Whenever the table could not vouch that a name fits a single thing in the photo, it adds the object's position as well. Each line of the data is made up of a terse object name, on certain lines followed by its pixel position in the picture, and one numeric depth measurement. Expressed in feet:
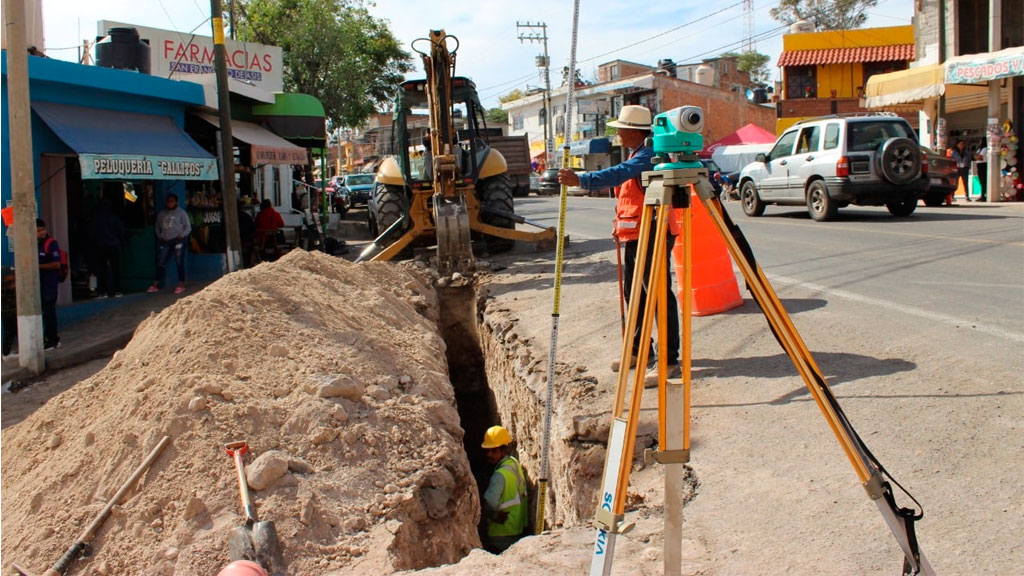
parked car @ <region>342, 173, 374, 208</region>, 120.88
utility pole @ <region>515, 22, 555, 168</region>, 172.78
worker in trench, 21.36
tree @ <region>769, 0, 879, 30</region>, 179.63
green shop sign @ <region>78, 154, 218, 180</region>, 38.55
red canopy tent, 123.13
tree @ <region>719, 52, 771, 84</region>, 243.40
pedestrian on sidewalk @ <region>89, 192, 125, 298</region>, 42.83
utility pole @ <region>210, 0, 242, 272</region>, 46.98
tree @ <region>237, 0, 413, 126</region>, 100.32
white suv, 47.75
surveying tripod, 9.32
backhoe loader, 40.16
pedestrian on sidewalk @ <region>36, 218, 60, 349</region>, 34.73
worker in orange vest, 17.28
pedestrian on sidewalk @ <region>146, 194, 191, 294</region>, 46.42
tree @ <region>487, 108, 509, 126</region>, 247.91
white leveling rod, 16.21
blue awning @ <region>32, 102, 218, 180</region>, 38.96
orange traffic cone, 24.11
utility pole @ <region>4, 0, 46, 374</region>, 30.19
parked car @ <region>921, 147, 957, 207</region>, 56.24
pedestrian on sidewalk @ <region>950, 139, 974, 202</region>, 71.20
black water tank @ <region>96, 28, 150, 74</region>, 50.57
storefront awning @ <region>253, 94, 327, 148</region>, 61.62
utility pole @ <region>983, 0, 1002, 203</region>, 64.28
